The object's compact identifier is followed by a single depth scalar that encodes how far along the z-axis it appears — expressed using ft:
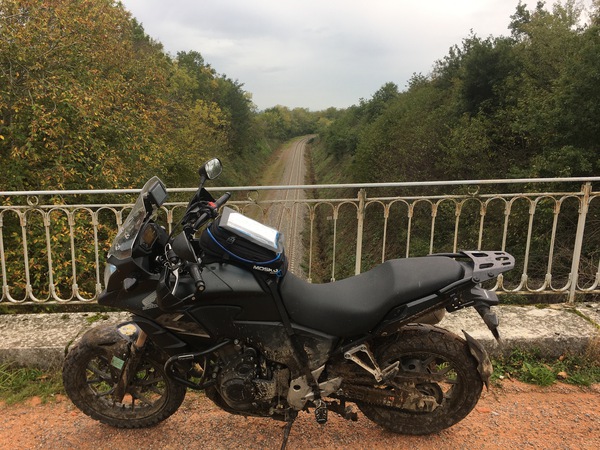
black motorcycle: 7.13
